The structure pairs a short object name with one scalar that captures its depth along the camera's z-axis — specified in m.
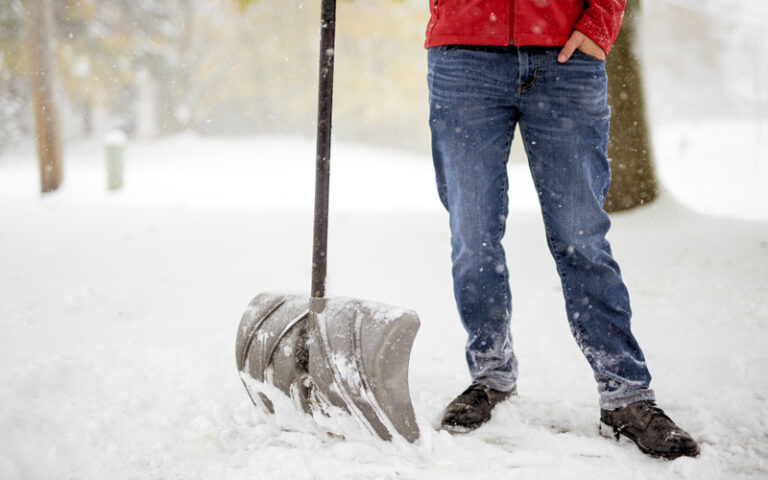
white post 7.25
